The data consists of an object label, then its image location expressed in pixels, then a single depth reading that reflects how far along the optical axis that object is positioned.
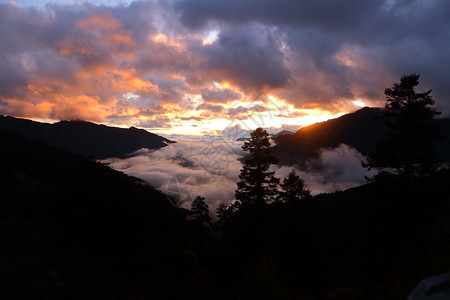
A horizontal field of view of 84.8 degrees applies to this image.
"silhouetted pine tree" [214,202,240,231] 57.05
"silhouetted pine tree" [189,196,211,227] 47.88
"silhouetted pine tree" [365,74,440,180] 15.62
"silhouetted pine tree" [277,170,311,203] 19.86
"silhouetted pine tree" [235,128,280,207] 20.56
